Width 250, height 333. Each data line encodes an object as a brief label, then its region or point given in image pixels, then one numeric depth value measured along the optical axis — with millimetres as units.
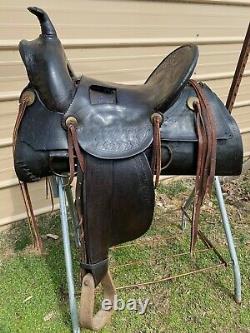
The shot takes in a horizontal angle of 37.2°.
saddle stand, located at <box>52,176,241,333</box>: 1245
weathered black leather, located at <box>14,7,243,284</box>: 1086
